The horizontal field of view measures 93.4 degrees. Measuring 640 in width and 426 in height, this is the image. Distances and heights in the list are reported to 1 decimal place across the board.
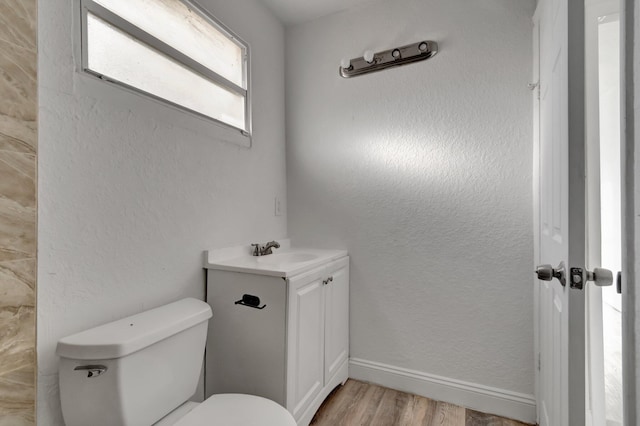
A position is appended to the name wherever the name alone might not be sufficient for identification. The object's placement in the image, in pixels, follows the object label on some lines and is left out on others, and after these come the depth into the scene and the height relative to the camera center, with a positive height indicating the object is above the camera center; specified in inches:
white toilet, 36.9 -21.8
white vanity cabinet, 54.1 -23.9
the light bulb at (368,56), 74.9 +38.7
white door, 30.1 +0.4
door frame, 20.9 -0.5
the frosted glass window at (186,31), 50.0 +34.8
